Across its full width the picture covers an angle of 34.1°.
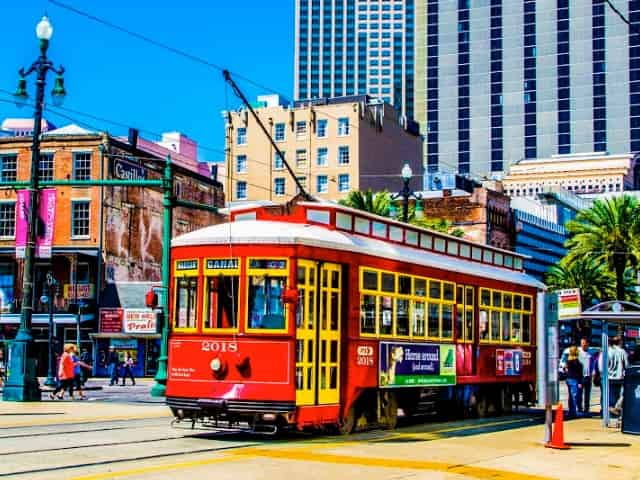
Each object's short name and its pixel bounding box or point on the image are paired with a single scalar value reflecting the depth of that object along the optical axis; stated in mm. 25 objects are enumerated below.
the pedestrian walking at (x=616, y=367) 20969
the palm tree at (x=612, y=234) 53781
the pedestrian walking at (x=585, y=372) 22969
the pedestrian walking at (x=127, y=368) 42500
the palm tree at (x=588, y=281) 63406
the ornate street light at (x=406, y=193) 35806
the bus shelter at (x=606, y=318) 19233
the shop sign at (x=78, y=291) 52156
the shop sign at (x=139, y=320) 51812
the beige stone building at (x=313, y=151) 87688
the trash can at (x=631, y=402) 18094
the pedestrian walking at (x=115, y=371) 42375
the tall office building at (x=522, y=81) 156500
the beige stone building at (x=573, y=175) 136000
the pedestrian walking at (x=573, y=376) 22422
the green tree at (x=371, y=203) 51906
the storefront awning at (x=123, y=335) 51875
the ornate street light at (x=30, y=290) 25391
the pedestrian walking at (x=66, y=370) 26609
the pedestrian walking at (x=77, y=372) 27875
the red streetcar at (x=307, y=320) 15055
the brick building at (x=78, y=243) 52250
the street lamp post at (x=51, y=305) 38250
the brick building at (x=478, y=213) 69075
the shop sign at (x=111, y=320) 52125
